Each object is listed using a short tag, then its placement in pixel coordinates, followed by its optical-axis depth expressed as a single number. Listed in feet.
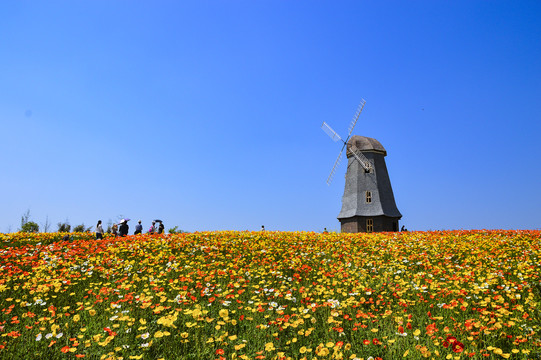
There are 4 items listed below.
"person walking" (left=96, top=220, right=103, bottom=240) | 63.76
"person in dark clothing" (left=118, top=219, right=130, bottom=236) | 74.90
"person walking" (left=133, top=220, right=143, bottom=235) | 77.43
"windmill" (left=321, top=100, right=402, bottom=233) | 104.73
